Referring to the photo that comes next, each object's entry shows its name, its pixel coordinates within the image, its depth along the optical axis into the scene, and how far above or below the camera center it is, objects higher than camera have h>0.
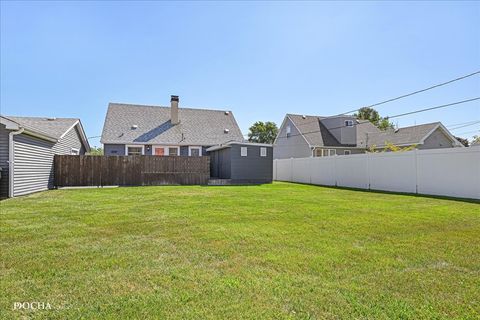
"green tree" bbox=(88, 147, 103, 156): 37.76 +2.15
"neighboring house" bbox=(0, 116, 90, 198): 9.96 +0.61
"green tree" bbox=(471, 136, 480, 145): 30.47 +2.93
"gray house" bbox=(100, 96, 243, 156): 20.34 +2.72
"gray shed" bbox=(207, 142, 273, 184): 17.91 +0.21
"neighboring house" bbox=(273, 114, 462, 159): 23.54 +2.67
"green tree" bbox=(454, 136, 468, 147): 34.59 +3.22
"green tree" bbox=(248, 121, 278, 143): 44.78 +5.47
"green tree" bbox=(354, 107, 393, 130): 44.12 +7.84
